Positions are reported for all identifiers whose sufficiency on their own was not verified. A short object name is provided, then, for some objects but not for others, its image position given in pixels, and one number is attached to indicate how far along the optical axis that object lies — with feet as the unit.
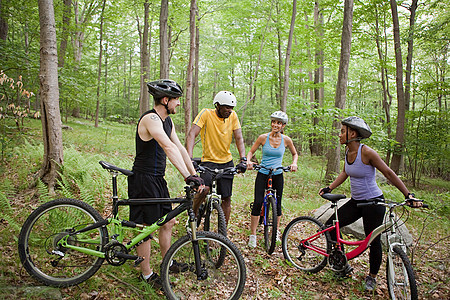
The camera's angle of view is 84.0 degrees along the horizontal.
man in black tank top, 8.60
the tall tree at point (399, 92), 35.86
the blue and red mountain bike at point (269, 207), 13.65
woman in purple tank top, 10.89
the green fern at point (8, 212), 11.01
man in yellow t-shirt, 12.48
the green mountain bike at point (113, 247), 8.61
